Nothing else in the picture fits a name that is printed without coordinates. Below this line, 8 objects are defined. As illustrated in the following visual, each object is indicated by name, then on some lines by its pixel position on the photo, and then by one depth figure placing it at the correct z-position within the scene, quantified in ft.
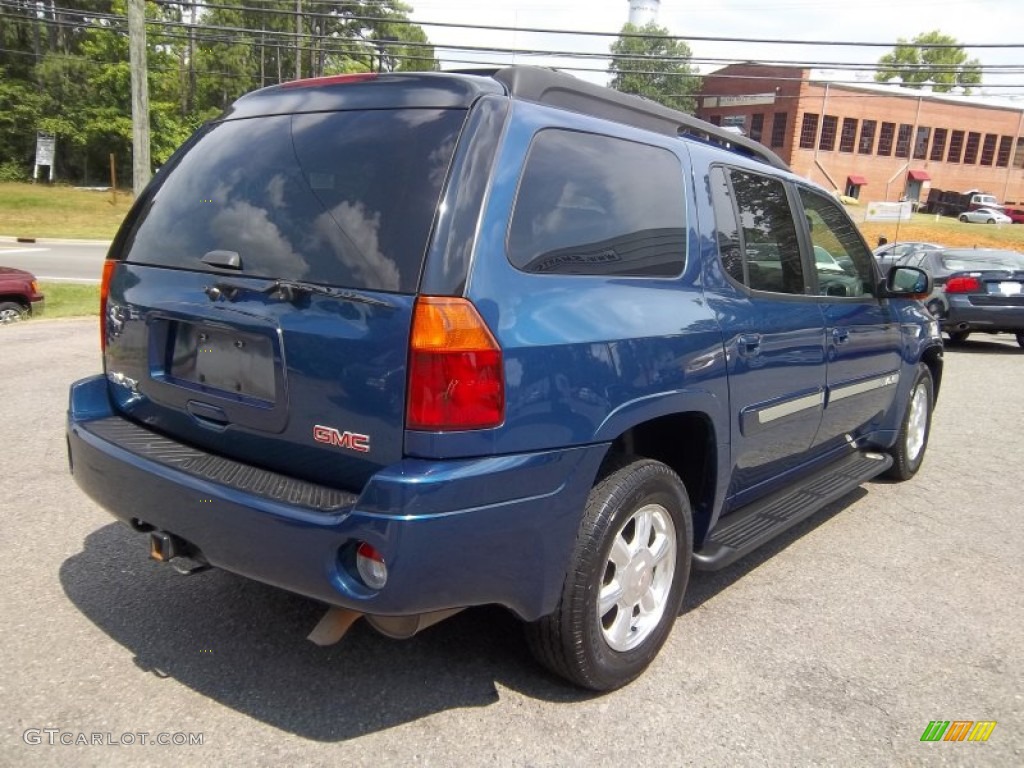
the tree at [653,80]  215.51
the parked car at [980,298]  38.27
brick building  196.75
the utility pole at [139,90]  46.26
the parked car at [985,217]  175.11
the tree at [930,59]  258.16
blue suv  7.18
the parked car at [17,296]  35.01
